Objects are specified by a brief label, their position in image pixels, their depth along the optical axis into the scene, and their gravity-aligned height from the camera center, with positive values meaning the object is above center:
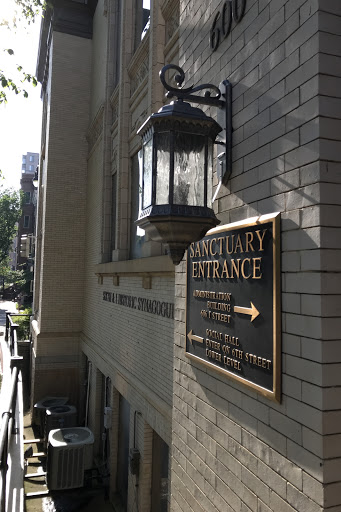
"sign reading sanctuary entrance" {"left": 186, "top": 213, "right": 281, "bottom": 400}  2.38 -0.14
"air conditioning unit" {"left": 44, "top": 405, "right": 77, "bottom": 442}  11.71 -3.94
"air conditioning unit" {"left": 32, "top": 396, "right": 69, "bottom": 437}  12.90 -3.96
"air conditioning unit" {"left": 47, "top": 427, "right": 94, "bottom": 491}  9.29 -4.11
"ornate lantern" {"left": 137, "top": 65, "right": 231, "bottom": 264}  2.70 +0.69
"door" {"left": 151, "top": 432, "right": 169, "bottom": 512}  6.69 -3.19
